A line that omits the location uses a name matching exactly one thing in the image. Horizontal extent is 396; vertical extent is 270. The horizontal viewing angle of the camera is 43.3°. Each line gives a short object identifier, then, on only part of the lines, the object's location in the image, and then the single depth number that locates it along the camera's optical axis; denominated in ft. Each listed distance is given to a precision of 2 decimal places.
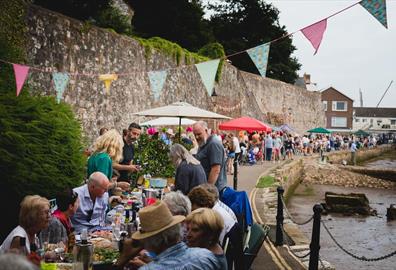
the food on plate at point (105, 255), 11.38
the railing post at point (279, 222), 24.25
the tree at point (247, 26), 138.51
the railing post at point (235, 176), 37.68
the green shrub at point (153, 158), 26.17
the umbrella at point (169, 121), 39.37
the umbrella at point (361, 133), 229.11
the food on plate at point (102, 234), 13.85
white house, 343.05
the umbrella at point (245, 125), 61.57
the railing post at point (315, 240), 17.61
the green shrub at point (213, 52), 79.77
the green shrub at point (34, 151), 17.43
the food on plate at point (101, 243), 12.66
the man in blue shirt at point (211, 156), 20.03
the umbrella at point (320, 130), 127.42
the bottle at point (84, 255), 10.71
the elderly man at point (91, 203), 15.48
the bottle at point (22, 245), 10.39
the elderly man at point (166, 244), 9.31
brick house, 265.54
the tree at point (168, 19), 82.53
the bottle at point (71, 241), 12.67
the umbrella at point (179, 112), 28.68
